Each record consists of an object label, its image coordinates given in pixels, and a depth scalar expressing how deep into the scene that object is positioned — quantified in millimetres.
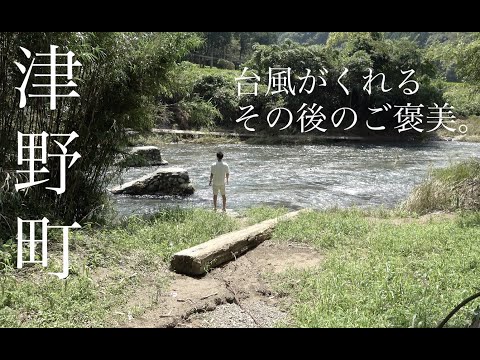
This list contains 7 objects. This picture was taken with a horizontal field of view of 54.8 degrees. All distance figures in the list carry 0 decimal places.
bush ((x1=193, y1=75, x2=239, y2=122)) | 29391
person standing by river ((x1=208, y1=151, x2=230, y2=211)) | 9039
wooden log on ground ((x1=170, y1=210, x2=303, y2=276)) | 5352
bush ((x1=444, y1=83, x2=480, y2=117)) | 30672
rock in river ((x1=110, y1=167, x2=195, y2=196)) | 11703
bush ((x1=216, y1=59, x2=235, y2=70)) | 44684
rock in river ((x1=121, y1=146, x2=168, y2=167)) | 15703
